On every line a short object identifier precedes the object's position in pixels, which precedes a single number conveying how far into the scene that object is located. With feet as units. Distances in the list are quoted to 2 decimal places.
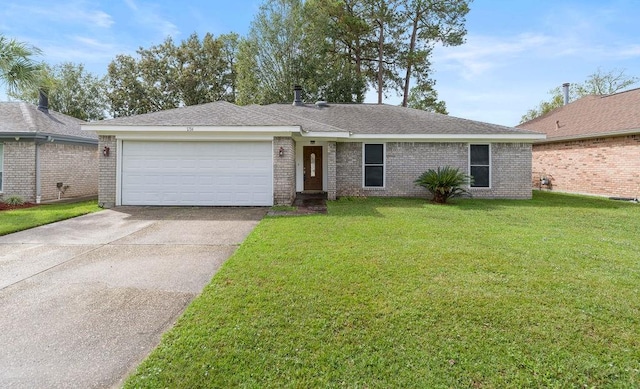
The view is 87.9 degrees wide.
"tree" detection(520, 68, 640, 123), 104.58
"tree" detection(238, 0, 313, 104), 74.33
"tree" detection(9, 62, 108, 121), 102.17
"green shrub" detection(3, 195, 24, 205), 35.56
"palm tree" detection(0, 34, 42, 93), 30.96
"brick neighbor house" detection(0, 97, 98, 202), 37.63
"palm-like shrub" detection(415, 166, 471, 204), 36.46
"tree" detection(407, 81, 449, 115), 82.64
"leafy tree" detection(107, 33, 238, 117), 94.68
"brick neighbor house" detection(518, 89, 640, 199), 43.01
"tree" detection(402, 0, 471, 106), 73.31
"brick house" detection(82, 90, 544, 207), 33.32
